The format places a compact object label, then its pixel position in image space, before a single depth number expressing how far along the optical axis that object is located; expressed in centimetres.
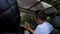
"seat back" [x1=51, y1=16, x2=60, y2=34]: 87
